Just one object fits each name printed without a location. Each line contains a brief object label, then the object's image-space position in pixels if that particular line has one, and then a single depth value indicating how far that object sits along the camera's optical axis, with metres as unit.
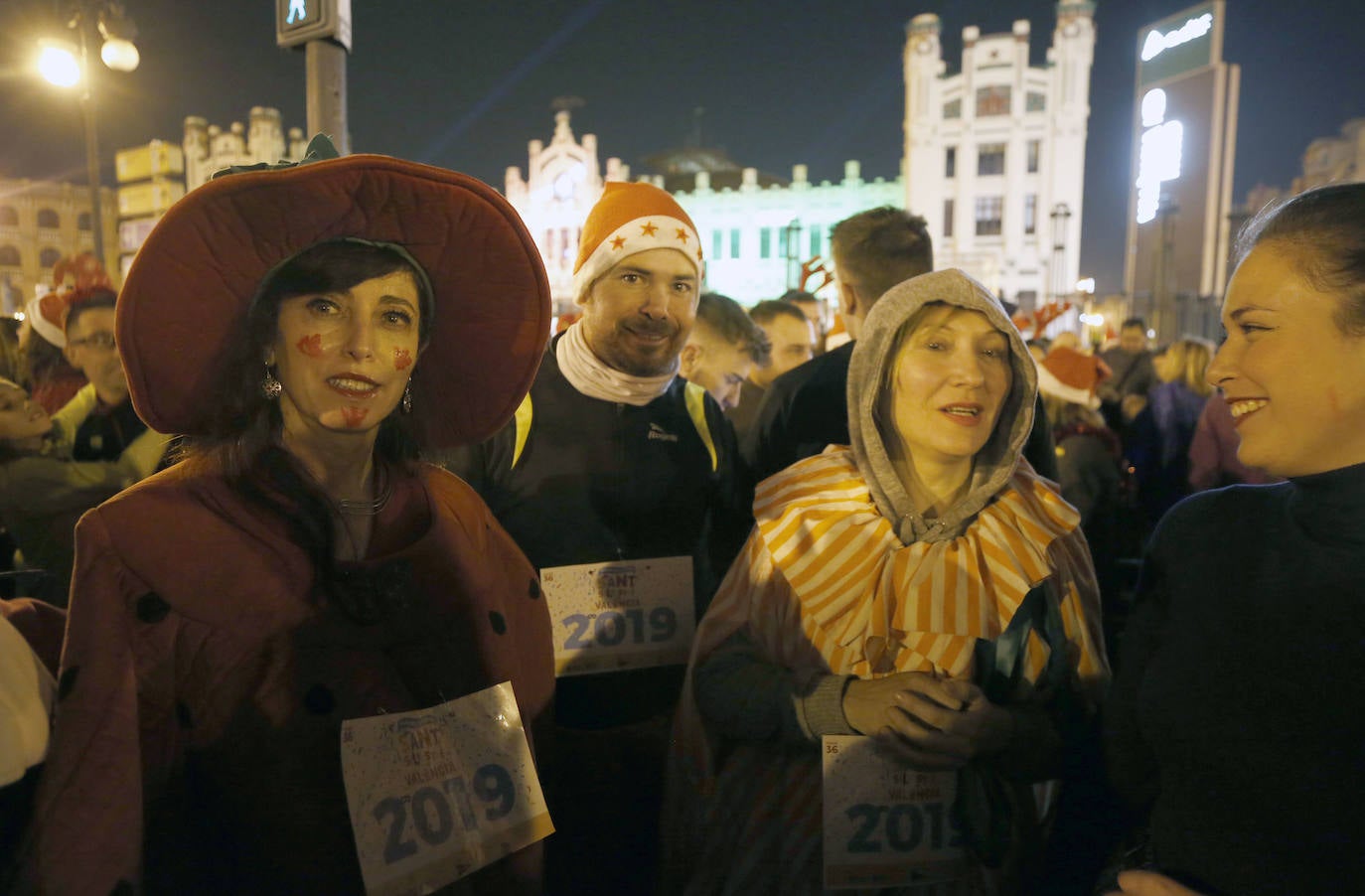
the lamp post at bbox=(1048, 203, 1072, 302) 40.47
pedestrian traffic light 3.09
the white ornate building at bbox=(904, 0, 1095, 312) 43.16
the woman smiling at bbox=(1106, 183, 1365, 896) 1.27
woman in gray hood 1.83
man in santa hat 2.52
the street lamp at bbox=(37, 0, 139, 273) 8.18
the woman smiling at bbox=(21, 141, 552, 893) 1.32
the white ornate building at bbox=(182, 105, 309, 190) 52.44
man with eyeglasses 3.34
